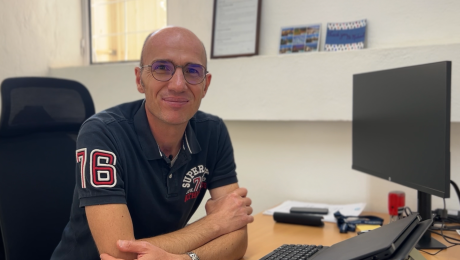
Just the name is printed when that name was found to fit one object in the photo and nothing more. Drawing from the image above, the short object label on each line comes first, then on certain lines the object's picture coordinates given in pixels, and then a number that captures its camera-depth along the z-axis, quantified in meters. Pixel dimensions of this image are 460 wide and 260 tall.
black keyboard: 1.12
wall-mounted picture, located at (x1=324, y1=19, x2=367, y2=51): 1.98
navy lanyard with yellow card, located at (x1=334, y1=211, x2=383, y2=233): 1.60
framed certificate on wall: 2.25
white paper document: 1.81
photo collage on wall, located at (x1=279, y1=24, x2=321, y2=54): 2.10
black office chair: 1.40
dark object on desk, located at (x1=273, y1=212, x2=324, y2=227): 1.68
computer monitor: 1.20
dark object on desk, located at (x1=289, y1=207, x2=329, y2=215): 1.85
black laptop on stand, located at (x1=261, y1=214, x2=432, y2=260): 0.85
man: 1.15
